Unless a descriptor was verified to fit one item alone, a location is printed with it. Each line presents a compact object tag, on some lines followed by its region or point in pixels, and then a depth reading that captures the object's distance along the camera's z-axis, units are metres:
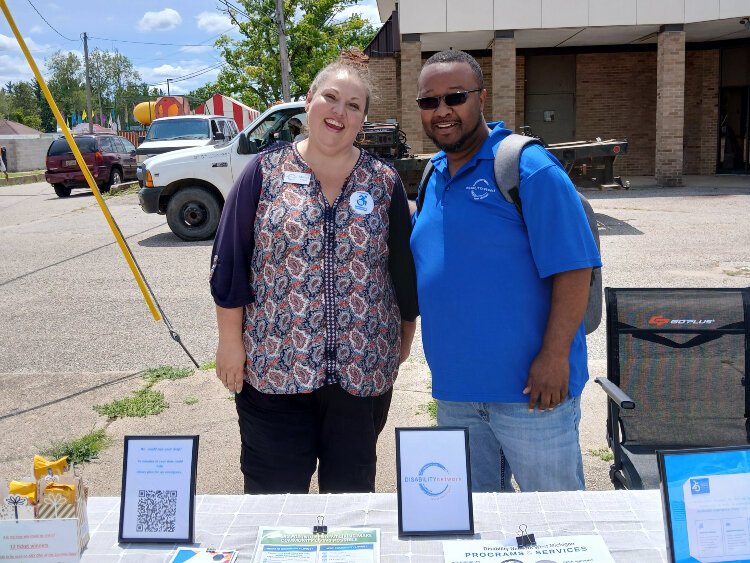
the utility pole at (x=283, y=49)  20.41
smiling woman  2.36
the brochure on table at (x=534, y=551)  1.66
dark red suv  22.08
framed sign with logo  1.79
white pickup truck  11.48
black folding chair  3.13
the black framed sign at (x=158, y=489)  1.81
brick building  17.08
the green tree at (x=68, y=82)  89.31
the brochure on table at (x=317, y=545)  1.68
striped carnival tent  22.81
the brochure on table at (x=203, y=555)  1.71
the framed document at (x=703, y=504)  1.56
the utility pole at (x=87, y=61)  43.31
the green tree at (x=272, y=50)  28.22
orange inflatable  30.77
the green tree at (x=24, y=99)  93.56
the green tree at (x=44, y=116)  98.14
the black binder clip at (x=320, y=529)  1.78
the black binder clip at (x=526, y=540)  1.70
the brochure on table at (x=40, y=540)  1.64
